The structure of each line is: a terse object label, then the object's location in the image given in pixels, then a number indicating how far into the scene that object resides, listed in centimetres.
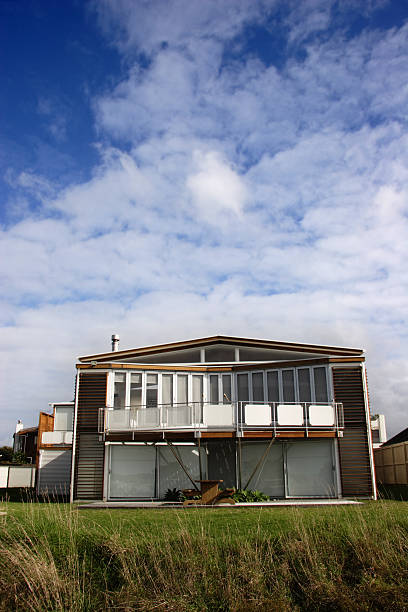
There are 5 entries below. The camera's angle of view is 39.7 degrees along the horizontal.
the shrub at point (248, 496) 1733
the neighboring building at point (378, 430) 4066
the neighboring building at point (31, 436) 2734
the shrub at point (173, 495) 1906
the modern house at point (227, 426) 1817
